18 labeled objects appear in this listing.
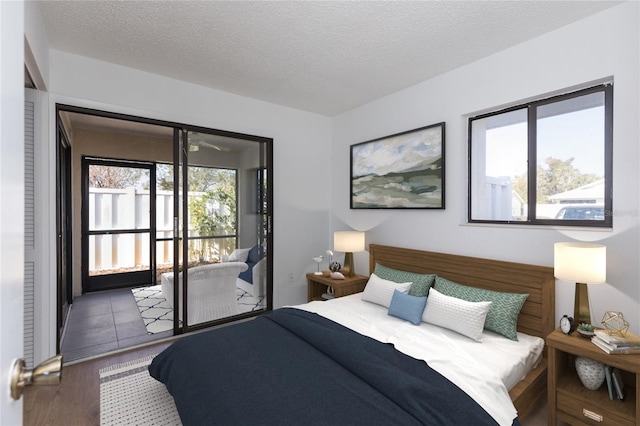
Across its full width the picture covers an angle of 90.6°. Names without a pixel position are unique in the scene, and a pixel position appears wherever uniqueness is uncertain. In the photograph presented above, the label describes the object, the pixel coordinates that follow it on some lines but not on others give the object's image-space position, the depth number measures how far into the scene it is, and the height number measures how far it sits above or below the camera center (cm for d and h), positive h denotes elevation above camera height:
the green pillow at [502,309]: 228 -72
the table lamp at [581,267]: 192 -35
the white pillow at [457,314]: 223 -76
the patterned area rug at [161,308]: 375 -136
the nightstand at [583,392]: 170 -109
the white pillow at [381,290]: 288 -74
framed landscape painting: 315 +45
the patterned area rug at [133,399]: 207 -137
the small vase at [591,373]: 189 -98
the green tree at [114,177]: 527 +57
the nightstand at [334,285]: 357 -88
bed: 147 -90
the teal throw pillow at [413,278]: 287 -65
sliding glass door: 342 -20
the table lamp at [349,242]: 375 -37
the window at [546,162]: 223 +39
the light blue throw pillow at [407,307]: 250 -78
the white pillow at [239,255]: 379 -54
